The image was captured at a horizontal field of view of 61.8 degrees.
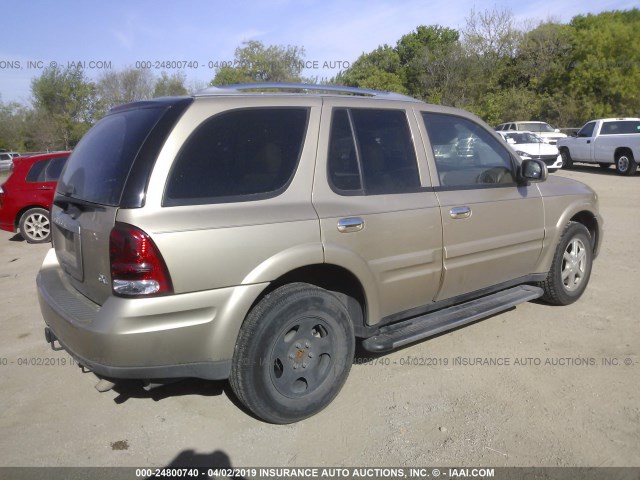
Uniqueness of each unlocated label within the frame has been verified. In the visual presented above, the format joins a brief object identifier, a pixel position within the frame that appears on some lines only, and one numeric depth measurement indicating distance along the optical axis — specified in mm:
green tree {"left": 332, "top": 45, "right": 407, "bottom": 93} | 33969
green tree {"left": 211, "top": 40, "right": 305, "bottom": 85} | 30375
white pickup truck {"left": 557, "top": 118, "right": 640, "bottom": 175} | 16766
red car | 9047
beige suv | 2727
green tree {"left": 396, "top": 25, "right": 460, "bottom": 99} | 33156
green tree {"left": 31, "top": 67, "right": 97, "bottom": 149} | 31625
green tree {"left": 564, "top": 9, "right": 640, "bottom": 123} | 30547
